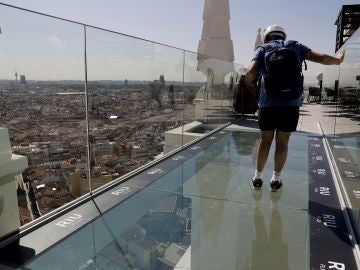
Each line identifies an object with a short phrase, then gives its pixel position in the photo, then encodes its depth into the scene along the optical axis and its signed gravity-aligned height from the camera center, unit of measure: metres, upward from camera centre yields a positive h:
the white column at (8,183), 1.92 -0.60
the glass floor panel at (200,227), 1.88 -0.97
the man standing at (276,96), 2.73 -0.07
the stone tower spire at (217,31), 10.95 +1.89
